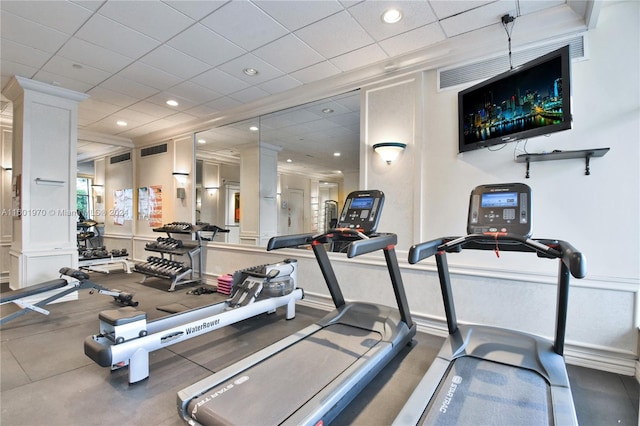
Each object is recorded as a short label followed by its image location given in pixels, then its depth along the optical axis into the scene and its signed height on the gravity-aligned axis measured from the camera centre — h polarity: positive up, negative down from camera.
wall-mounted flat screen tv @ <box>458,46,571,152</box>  2.43 +1.00
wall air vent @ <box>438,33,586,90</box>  2.83 +1.57
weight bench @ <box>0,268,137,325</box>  3.40 -0.96
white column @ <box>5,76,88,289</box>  4.52 +0.49
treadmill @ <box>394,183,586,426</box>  1.75 -1.08
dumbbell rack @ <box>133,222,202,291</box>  5.71 -0.99
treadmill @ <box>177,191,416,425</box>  1.83 -1.17
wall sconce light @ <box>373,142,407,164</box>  3.69 +0.79
